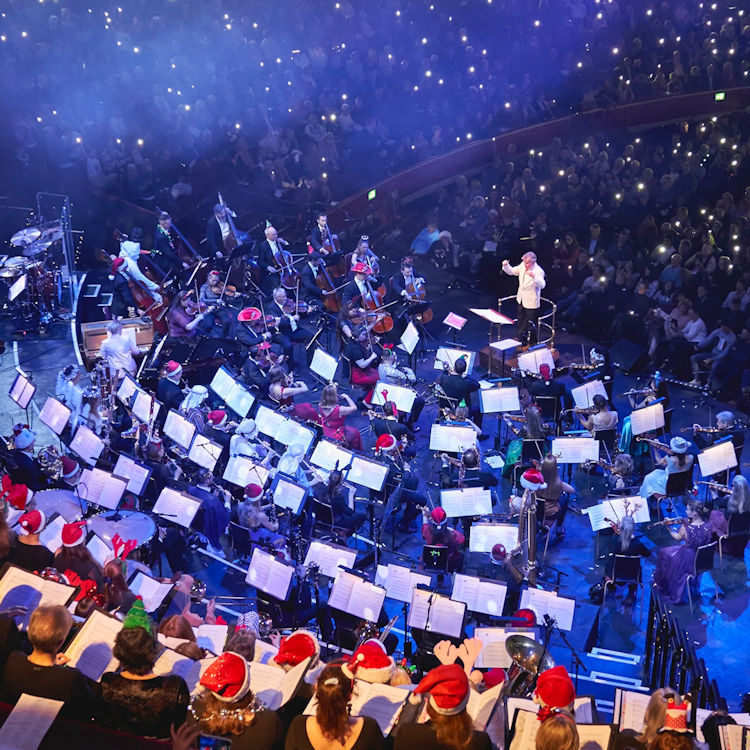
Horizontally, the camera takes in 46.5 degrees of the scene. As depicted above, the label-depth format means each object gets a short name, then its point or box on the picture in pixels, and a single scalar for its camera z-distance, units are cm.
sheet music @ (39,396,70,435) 1125
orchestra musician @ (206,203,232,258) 1722
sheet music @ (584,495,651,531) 1061
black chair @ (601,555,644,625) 1016
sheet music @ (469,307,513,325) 1422
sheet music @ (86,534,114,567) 888
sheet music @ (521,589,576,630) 874
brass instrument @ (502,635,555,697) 728
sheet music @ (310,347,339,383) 1323
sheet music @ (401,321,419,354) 1418
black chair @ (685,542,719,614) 1041
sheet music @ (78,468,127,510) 996
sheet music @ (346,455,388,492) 1067
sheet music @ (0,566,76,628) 692
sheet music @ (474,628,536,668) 775
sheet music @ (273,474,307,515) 1023
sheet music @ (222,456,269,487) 1067
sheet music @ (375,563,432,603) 896
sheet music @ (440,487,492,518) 1038
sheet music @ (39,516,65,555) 884
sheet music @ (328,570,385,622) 856
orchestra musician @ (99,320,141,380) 1316
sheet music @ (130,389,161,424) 1168
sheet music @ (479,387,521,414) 1223
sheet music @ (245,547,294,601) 891
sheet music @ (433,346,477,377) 1366
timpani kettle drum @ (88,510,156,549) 974
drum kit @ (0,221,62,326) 1527
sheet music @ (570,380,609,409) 1291
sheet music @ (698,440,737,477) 1140
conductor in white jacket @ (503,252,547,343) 1541
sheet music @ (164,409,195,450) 1130
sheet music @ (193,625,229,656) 718
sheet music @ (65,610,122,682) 616
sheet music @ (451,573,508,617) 885
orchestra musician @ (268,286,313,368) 1530
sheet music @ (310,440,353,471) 1094
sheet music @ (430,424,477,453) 1155
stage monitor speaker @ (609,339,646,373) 1570
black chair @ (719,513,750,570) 1058
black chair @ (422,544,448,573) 1009
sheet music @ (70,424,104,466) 1090
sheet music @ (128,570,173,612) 841
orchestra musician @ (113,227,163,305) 1551
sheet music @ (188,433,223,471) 1109
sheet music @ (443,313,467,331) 1450
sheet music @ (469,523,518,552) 997
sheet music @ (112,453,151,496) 1030
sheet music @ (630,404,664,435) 1225
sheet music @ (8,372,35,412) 1168
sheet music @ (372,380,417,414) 1269
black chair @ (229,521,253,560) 1032
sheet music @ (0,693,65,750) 514
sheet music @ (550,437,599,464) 1152
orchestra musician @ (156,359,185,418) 1270
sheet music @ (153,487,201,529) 991
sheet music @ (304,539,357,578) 913
